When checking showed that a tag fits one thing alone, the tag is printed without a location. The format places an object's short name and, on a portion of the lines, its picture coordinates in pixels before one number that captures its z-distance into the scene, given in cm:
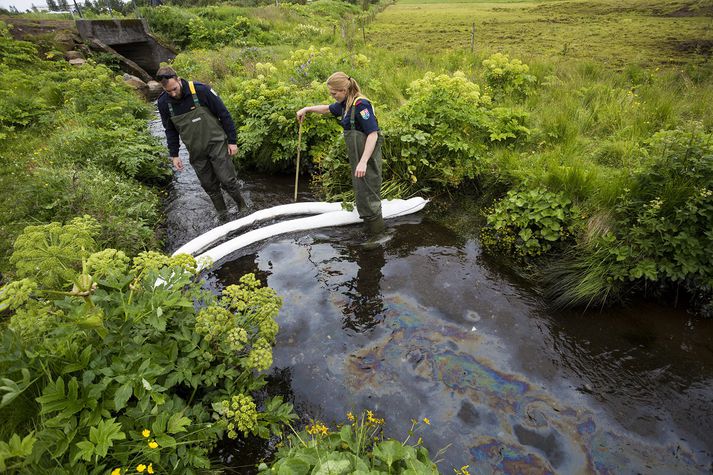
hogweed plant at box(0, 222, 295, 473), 197
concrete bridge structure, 1476
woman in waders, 406
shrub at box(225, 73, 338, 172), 668
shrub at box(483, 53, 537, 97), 781
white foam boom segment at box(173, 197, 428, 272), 488
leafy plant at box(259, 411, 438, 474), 195
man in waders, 462
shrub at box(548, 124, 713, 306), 349
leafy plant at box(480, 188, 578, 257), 436
